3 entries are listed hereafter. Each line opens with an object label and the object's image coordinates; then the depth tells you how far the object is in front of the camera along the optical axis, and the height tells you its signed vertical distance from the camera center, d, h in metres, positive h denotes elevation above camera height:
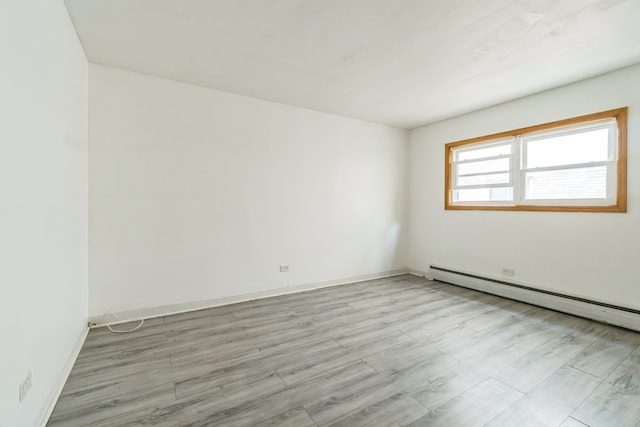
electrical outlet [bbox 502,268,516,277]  3.82 -0.89
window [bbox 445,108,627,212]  3.04 +0.58
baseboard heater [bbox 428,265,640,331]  2.87 -1.14
